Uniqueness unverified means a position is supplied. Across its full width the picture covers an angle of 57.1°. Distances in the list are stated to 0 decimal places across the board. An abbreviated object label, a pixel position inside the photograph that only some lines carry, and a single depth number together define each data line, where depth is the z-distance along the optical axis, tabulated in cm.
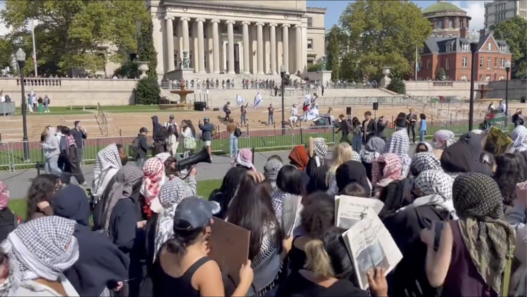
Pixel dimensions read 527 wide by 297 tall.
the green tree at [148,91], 4978
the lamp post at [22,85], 1870
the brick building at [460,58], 9106
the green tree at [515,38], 10038
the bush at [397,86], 6819
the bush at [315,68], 8064
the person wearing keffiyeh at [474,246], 338
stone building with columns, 6938
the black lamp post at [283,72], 3369
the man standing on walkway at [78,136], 1691
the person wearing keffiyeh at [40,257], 342
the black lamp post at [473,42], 1823
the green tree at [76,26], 4900
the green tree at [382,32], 7362
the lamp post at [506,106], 2710
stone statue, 6372
